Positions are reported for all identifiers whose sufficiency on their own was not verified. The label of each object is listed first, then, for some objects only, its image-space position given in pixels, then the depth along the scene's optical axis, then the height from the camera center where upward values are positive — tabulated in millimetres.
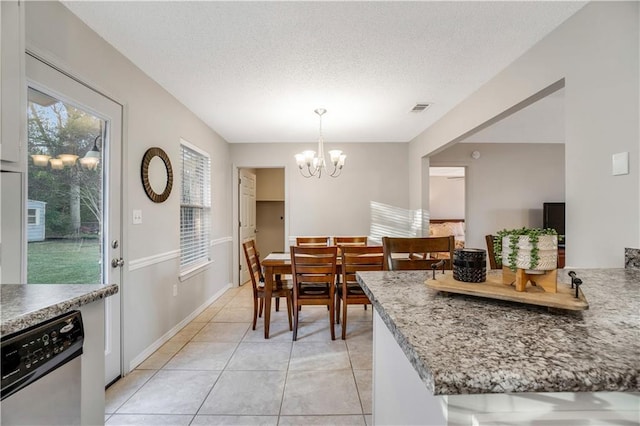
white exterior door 1624 +160
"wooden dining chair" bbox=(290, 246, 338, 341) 2822 -550
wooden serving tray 794 -225
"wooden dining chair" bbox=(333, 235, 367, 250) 4207 -370
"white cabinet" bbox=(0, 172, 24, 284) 1399 -64
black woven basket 1013 -172
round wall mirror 2555 +351
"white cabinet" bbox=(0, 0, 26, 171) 1115 +476
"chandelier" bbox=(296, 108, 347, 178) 3404 +641
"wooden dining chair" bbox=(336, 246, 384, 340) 2887 -475
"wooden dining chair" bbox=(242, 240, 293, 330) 3064 -749
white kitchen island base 556 -353
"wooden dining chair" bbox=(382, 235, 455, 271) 1852 -211
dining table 2916 -578
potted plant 868 -101
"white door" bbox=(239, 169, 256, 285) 5211 +69
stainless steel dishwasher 796 -452
